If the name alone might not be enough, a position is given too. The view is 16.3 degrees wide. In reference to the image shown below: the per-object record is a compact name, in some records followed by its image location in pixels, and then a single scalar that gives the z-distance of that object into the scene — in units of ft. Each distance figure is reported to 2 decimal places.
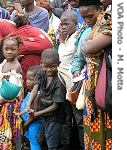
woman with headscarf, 11.10
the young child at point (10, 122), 17.85
